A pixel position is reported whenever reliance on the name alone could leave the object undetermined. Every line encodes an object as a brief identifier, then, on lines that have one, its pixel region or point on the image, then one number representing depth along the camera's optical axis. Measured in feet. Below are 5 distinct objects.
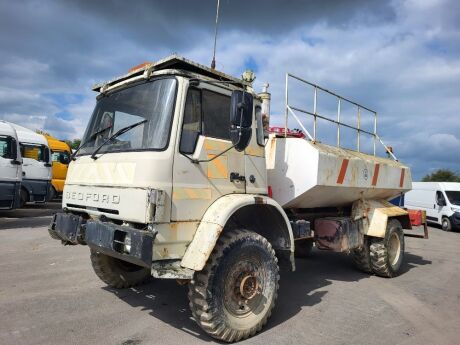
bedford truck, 11.63
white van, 56.39
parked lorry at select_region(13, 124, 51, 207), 46.83
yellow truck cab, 56.85
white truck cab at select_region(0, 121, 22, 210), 36.86
